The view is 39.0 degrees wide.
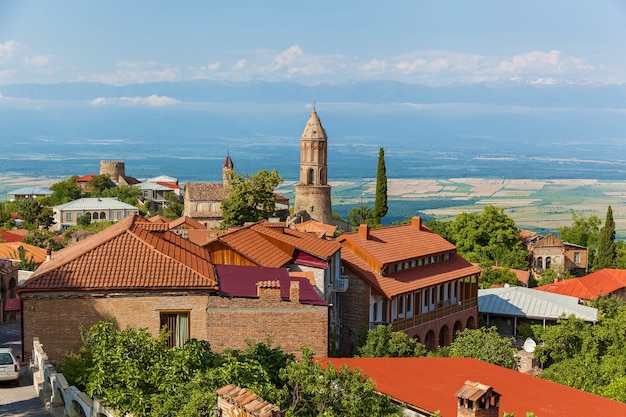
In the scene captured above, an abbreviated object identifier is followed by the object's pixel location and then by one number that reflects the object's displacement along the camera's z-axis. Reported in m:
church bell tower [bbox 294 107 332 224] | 82.25
